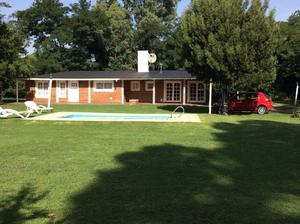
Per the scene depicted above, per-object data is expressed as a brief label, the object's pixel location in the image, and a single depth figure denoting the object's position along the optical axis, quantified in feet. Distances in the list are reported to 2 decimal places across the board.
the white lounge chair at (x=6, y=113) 43.03
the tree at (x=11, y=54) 77.42
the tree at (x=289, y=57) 75.33
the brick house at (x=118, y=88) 83.76
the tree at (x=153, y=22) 130.15
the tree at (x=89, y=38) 125.10
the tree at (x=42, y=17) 138.80
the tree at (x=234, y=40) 48.16
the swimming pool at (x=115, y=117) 43.29
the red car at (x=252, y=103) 55.70
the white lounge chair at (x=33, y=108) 48.40
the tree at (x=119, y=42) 127.39
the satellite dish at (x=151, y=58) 100.52
